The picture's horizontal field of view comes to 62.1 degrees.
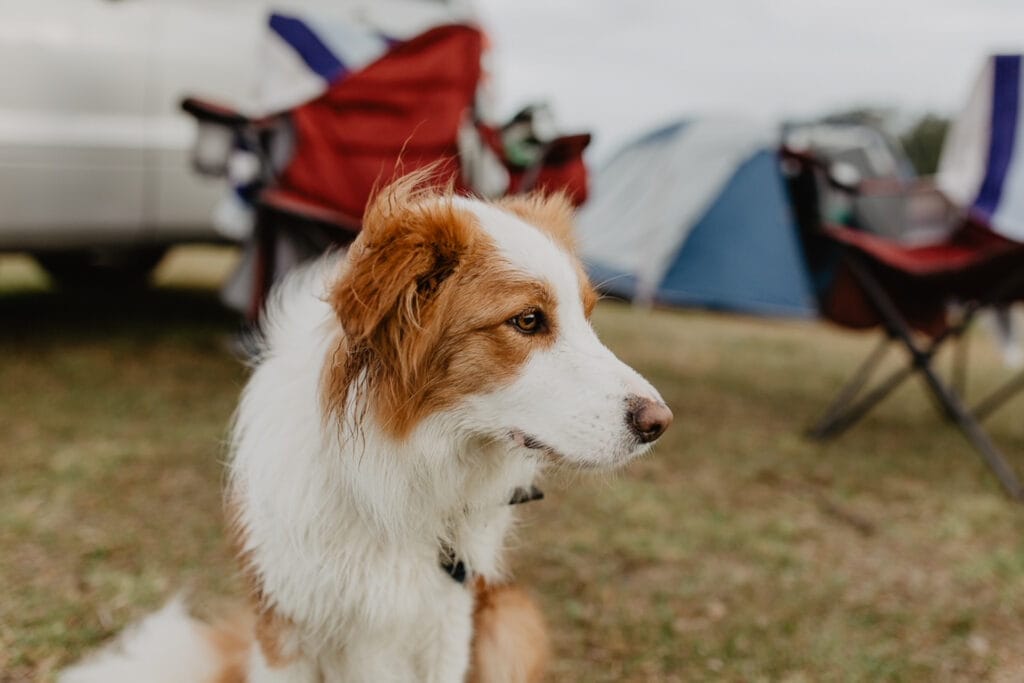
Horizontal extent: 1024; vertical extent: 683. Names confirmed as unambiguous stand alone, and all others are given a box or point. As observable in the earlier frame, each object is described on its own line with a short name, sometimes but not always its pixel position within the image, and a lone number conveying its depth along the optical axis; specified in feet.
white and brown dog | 4.66
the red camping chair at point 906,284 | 11.55
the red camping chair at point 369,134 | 9.97
